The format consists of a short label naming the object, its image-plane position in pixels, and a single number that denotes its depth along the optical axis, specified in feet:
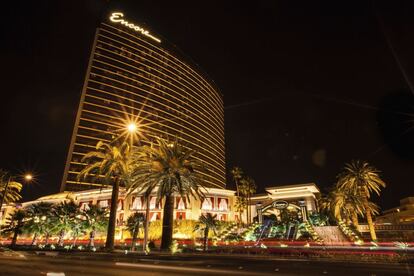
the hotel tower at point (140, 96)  333.42
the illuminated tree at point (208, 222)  115.24
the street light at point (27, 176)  99.50
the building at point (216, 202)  207.62
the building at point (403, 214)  340.72
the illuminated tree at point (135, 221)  129.47
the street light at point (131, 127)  87.20
